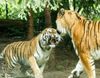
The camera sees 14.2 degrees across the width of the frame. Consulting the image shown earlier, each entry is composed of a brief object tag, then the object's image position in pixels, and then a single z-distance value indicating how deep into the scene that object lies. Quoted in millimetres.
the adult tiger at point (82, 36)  6696
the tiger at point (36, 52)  7233
